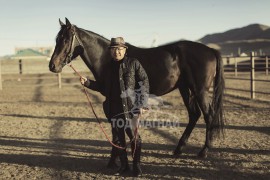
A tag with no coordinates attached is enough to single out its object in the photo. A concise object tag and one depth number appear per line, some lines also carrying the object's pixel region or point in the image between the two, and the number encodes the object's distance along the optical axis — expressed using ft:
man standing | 11.25
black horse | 13.50
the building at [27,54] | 167.63
